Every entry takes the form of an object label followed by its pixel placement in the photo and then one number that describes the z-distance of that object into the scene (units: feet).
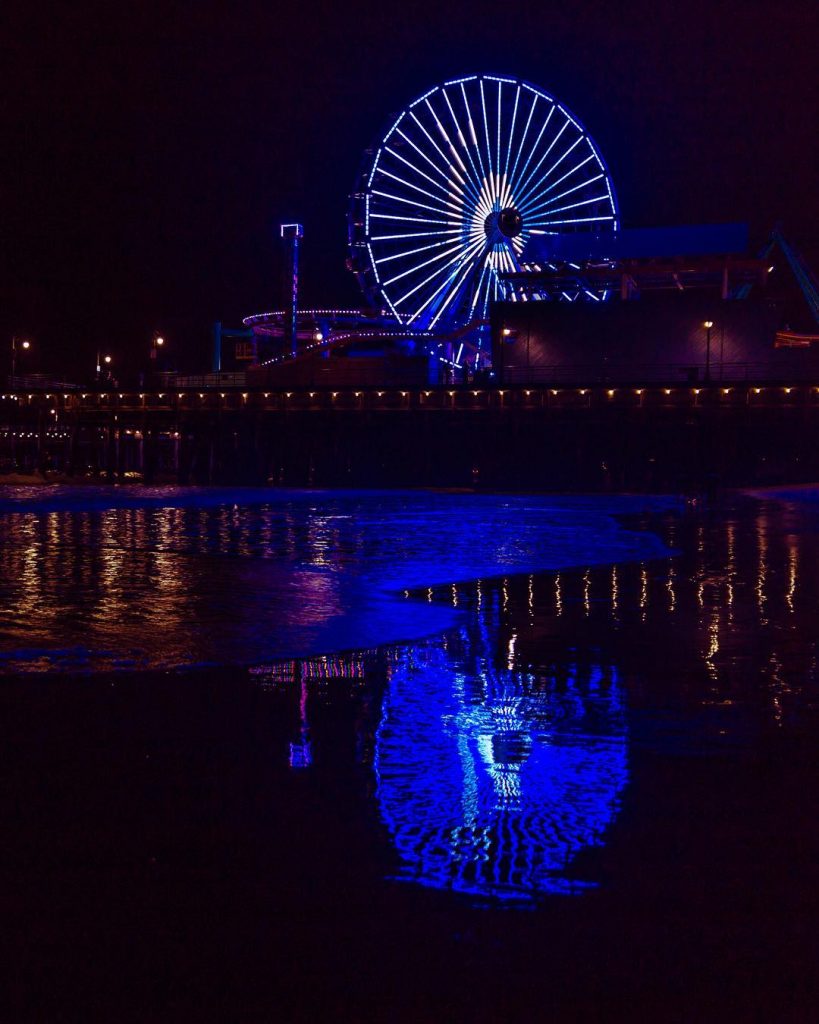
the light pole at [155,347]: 317.48
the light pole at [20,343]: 332.47
